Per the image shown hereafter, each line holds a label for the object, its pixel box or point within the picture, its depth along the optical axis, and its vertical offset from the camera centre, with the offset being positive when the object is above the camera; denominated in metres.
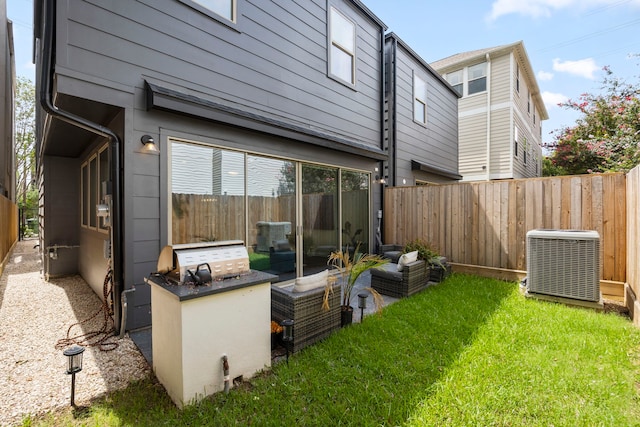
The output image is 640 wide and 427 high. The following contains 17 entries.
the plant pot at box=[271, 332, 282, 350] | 2.93 -1.26
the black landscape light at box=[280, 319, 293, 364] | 2.65 -1.07
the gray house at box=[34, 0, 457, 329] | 3.18 +1.15
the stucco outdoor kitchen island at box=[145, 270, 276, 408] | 2.10 -0.92
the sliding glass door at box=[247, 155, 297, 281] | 4.36 -0.03
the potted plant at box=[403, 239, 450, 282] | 5.09 -0.85
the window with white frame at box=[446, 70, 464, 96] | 12.73 +5.77
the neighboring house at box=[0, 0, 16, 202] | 8.32 +3.70
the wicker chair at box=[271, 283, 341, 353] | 2.89 -1.03
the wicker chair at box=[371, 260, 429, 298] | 4.56 -1.07
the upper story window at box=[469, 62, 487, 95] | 12.03 +5.54
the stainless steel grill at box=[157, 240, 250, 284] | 2.33 -0.40
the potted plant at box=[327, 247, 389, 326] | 3.44 -0.70
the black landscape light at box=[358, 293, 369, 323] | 3.42 -1.02
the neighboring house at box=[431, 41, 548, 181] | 11.48 +4.24
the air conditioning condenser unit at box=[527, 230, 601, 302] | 3.99 -0.74
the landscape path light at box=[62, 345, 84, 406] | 2.02 -1.01
